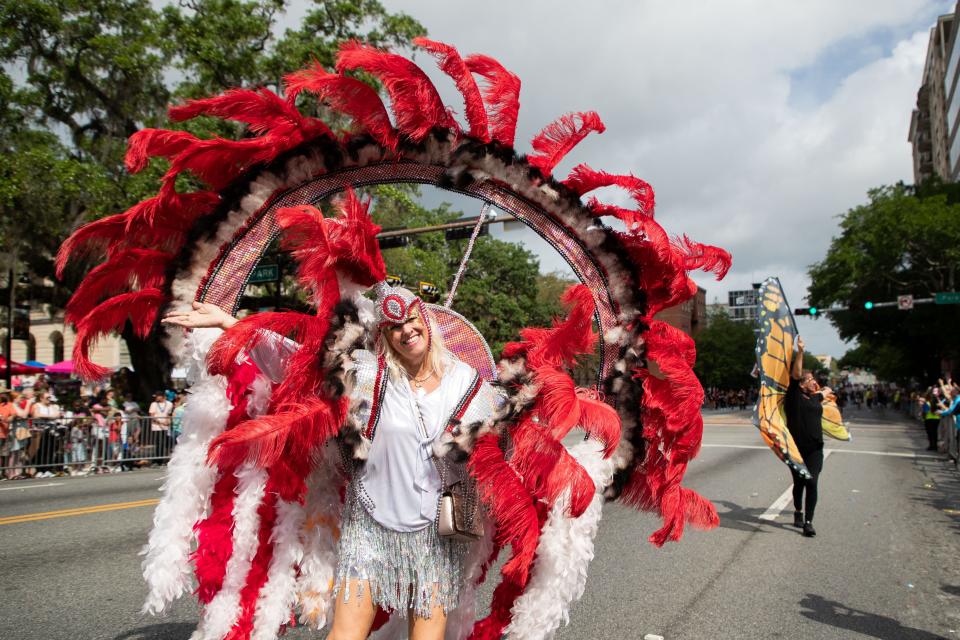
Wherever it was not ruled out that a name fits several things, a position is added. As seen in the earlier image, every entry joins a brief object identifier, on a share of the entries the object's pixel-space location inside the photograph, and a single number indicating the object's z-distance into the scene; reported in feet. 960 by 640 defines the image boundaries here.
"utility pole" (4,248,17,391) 63.85
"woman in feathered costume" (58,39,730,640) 8.66
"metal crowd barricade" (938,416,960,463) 46.88
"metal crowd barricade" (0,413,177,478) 42.50
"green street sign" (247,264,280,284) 28.12
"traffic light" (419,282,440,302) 16.51
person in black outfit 24.64
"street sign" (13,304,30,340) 70.28
